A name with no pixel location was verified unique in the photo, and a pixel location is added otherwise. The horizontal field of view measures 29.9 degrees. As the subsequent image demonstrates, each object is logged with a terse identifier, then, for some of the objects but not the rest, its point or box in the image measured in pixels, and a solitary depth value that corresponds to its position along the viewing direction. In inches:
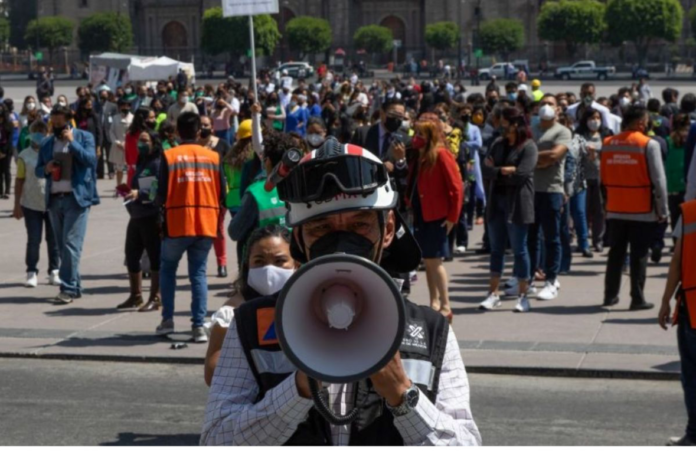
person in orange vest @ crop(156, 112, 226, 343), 384.5
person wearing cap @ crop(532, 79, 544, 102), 796.6
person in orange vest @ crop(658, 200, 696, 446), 261.1
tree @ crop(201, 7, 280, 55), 3548.2
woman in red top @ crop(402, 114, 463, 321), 406.0
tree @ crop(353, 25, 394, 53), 3774.6
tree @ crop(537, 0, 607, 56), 3496.6
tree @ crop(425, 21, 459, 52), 3740.2
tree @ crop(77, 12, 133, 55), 3978.8
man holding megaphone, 95.8
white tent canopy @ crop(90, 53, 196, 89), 1549.0
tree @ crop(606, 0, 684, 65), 3408.0
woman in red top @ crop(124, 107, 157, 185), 591.8
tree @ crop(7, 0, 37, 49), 4694.9
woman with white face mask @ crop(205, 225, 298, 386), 193.3
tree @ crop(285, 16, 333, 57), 3767.2
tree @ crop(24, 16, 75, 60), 4077.3
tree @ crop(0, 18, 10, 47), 4616.9
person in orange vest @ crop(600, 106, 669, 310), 427.8
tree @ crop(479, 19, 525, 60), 3617.1
